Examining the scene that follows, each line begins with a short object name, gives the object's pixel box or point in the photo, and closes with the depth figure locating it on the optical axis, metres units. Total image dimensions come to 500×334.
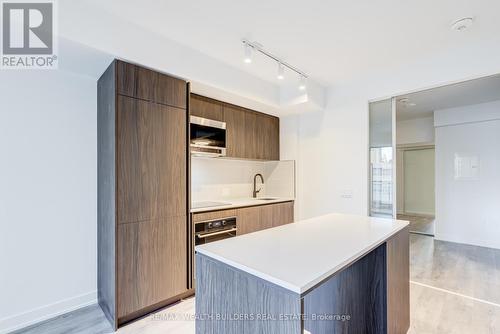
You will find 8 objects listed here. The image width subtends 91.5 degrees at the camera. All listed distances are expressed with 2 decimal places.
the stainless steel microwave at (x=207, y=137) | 2.78
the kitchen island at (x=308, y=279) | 0.98
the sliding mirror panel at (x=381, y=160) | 3.06
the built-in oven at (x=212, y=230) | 2.54
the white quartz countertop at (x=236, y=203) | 2.68
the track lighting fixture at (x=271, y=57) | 2.30
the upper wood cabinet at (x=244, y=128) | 3.02
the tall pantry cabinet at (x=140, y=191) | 2.02
